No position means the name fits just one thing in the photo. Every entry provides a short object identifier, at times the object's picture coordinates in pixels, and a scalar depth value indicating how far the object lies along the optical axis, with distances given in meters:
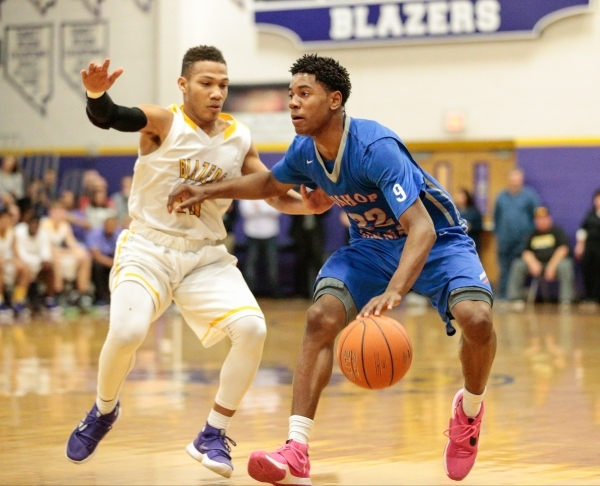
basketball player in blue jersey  4.56
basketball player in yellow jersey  5.10
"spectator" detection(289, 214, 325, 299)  17.22
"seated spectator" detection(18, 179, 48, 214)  16.62
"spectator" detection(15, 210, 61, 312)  14.59
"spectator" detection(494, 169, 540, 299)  16.27
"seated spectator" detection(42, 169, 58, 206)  17.73
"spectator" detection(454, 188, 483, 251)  16.42
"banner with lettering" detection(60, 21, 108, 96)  19.31
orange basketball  4.47
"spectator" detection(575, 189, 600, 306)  15.64
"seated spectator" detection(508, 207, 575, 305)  15.91
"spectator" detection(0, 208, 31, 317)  14.28
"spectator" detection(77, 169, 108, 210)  16.11
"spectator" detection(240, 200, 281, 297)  17.25
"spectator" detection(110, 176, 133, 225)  16.58
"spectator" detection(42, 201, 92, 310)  14.97
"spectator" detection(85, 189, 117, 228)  15.87
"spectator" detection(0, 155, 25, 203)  17.33
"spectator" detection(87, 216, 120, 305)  15.40
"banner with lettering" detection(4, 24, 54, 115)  19.75
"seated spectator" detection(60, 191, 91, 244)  15.89
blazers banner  16.89
